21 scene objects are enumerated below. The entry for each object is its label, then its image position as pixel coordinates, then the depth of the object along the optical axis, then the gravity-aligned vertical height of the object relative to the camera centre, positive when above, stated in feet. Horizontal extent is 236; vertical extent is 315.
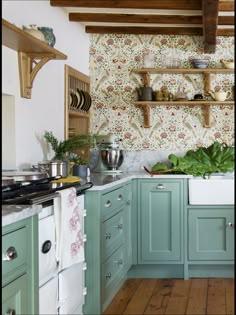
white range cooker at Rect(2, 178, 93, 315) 7.97 -1.52
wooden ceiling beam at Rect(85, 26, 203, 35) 17.85 +3.72
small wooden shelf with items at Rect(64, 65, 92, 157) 15.88 +1.34
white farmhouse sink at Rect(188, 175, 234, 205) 15.67 -1.21
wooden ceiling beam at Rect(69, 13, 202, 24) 16.29 +3.74
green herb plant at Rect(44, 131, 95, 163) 13.28 +0.08
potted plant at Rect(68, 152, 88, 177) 13.70 -0.45
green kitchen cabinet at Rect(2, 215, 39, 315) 6.01 -1.36
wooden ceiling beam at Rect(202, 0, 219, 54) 12.87 +3.15
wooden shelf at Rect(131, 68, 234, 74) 17.75 +2.43
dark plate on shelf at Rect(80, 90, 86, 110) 17.67 +1.39
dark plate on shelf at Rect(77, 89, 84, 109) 17.44 +1.49
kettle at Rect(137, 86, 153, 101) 17.98 +1.72
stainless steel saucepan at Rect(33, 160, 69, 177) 11.82 -0.41
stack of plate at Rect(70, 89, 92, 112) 16.85 +1.45
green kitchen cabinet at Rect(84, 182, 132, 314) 11.53 -2.14
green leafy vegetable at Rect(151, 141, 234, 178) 16.03 -0.40
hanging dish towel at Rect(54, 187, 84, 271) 8.83 -1.33
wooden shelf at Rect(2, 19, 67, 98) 10.76 +1.96
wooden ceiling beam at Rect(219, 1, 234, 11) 14.58 +3.66
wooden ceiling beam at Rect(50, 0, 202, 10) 14.43 +3.67
